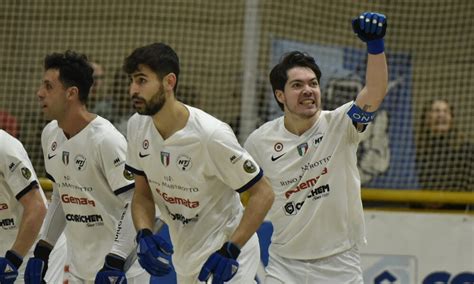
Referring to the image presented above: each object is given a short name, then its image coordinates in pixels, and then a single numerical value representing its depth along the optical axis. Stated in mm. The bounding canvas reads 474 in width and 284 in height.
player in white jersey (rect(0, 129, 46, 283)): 12781
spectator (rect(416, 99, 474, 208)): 18641
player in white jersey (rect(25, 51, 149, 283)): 12953
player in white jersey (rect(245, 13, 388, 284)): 12430
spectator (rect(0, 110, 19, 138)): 19125
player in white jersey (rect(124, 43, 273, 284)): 11180
